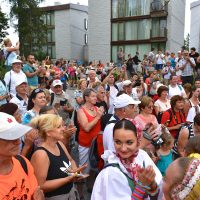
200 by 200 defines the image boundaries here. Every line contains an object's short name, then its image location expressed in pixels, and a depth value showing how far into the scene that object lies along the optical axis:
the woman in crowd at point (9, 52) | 7.69
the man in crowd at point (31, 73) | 8.08
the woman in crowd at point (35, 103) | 4.49
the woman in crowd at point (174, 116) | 5.50
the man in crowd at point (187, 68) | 11.91
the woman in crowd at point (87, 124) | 4.68
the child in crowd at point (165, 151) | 4.03
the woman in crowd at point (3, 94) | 5.67
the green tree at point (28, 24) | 34.25
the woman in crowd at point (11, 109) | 3.91
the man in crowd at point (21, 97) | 5.17
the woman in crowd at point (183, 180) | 1.54
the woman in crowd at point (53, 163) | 2.94
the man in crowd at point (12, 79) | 6.38
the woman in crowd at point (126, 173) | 2.15
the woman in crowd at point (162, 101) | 6.49
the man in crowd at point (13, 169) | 2.33
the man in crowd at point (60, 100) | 6.34
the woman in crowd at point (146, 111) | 5.33
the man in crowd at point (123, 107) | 4.06
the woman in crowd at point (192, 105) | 5.39
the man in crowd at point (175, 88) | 7.66
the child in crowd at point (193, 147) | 2.74
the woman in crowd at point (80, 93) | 6.63
